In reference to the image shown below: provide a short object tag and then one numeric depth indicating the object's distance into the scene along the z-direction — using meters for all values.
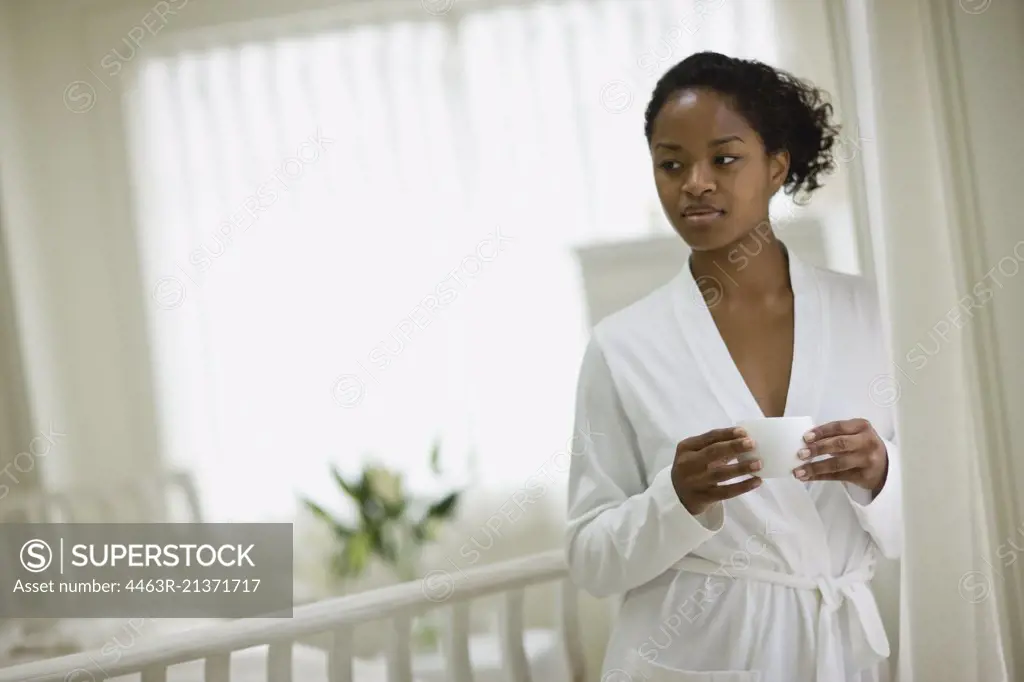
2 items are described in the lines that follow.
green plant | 5.05
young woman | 3.52
